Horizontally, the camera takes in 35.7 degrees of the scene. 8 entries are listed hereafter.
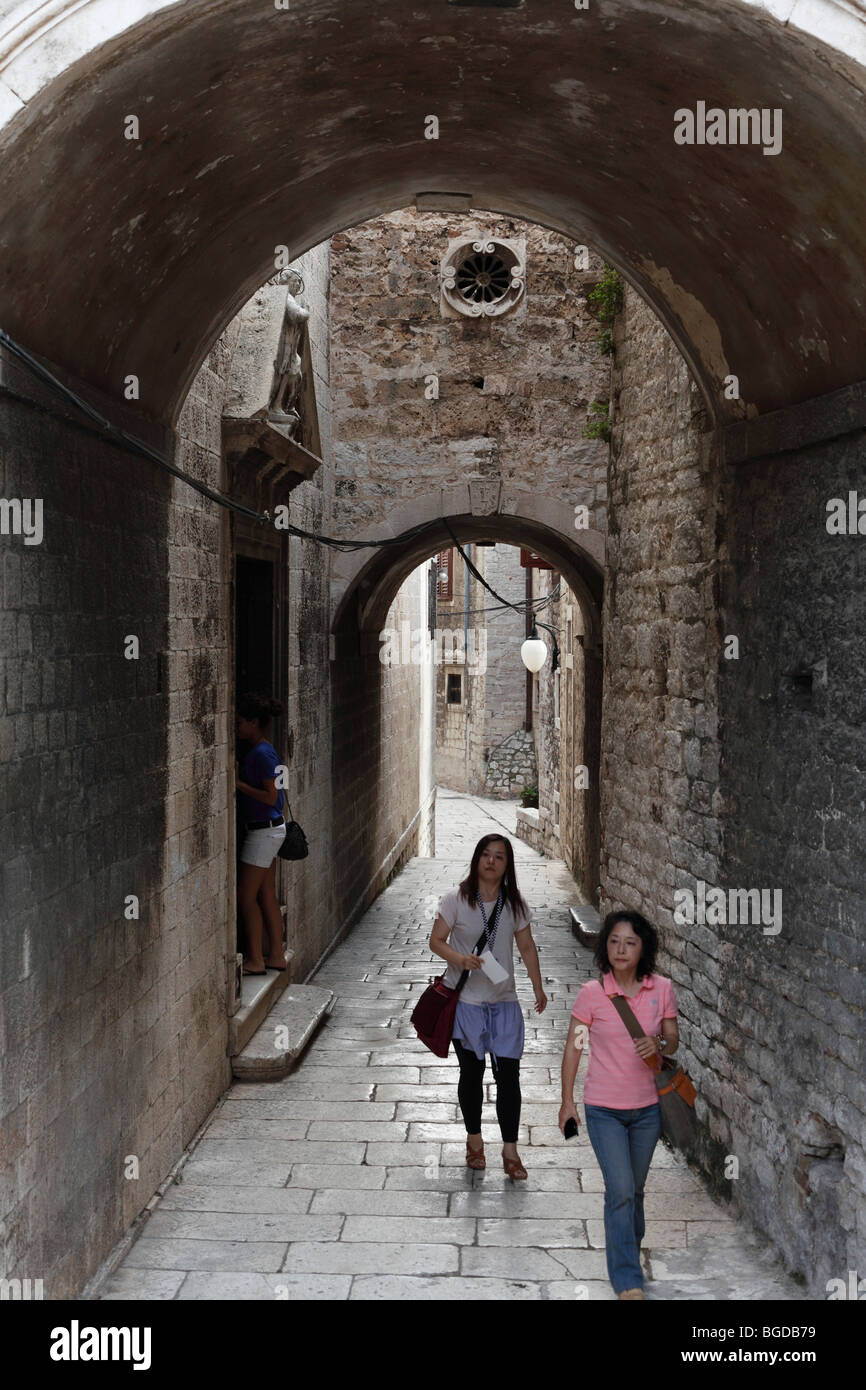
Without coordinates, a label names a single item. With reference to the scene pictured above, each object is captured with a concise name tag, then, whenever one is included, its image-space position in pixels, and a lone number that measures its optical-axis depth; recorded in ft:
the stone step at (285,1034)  24.09
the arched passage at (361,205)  11.59
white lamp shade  62.08
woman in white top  19.25
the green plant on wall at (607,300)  27.78
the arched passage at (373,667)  38.63
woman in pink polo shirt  14.80
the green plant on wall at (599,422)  35.73
